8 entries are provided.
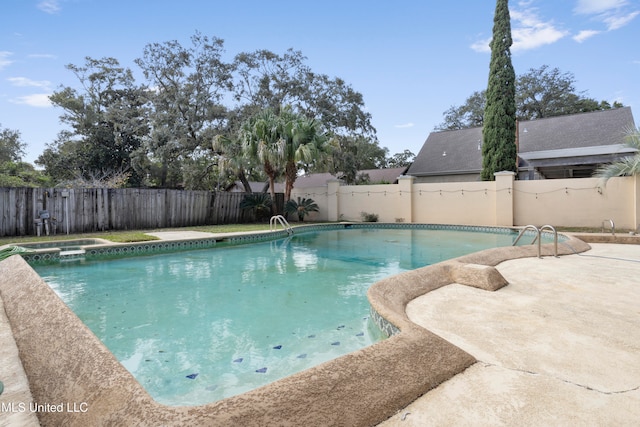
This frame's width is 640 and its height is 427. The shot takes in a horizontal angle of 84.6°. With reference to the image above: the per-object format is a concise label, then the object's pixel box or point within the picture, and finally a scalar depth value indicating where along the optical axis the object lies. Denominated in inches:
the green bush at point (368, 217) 663.1
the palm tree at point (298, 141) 569.0
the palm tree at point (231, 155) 613.0
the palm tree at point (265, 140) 565.9
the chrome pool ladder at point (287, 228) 498.1
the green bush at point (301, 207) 679.1
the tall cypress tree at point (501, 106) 633.0
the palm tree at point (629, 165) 442.9
